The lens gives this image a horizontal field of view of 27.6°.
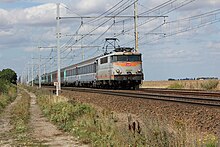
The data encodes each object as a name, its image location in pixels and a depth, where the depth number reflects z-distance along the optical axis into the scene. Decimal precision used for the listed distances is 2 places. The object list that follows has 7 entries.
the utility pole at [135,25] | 42.91
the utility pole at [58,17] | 37.56
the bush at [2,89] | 49.36
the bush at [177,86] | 48.49
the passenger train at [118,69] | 40.38
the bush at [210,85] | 43.06
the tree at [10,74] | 115.01
